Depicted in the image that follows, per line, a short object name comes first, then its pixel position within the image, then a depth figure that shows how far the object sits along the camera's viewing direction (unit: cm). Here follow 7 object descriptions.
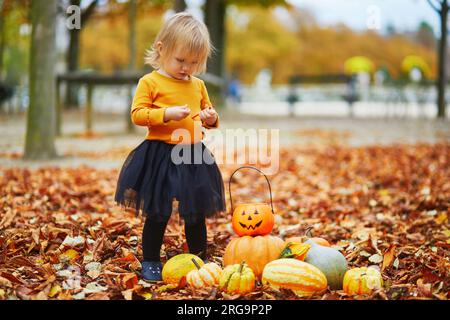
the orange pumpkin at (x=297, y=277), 311
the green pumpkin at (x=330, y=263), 331
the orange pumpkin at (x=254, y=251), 341
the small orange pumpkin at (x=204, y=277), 321
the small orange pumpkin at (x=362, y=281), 312
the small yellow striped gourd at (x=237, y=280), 311
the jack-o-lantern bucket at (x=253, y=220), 350
